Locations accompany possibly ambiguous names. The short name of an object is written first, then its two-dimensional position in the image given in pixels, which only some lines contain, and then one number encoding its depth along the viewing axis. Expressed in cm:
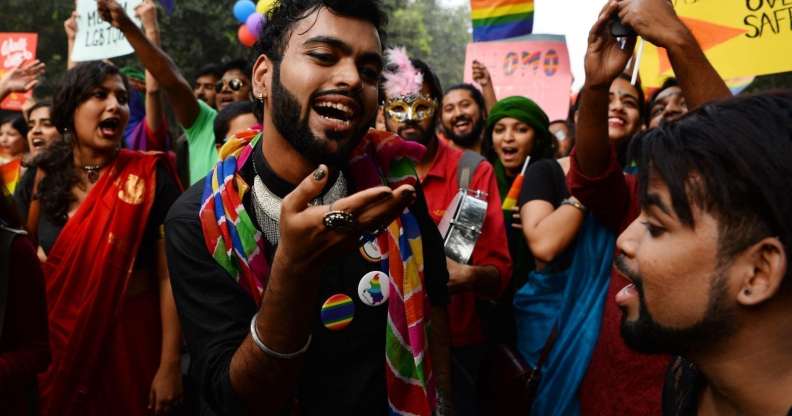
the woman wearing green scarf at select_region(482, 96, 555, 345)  423
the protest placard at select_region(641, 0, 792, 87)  252
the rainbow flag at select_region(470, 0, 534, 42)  512
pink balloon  592
